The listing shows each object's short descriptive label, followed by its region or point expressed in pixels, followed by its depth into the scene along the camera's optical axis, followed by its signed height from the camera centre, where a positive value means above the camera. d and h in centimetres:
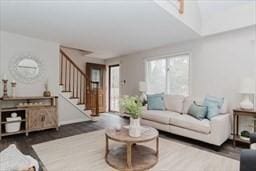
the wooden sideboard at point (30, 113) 377 -70
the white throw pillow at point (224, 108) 356 -52
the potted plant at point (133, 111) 250 -41
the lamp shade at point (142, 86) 529 -5
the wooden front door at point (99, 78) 675 +28
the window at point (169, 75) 462 +29
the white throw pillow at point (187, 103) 403 -47
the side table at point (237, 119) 308 -71
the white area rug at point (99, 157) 237 -120
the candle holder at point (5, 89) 374 -11
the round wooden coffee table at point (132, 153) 231 -118
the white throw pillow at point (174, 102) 421 -48
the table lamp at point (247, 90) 313 -11
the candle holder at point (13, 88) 389 -10
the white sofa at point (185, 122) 303 -80
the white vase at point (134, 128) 246 -67
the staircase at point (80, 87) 569 -10
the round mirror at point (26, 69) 408 +40
